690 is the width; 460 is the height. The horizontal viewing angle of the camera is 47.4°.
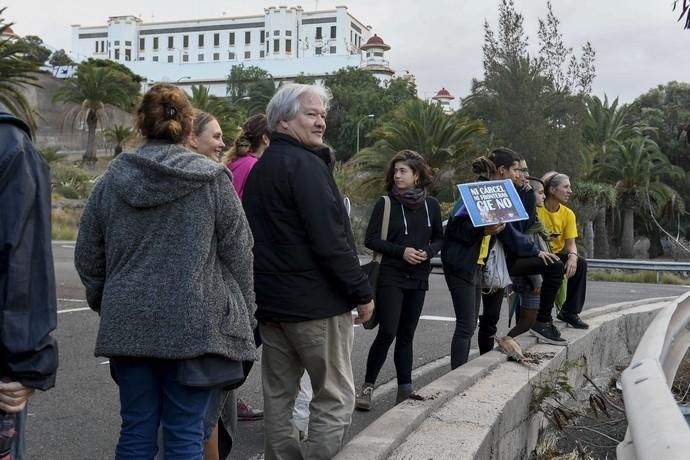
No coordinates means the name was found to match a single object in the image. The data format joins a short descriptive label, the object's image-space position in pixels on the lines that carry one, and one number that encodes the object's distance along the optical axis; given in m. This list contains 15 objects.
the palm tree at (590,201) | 36.97
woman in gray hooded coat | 2.96
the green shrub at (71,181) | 38.44
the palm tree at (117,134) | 48.09
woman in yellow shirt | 6.97
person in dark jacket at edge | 2.27
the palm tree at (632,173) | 40.72
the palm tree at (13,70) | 23.84
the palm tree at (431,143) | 31.20
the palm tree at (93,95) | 52.28
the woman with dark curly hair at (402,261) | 5.38
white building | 117.81
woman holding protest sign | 5.80
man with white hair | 3.67
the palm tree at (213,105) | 42.13
